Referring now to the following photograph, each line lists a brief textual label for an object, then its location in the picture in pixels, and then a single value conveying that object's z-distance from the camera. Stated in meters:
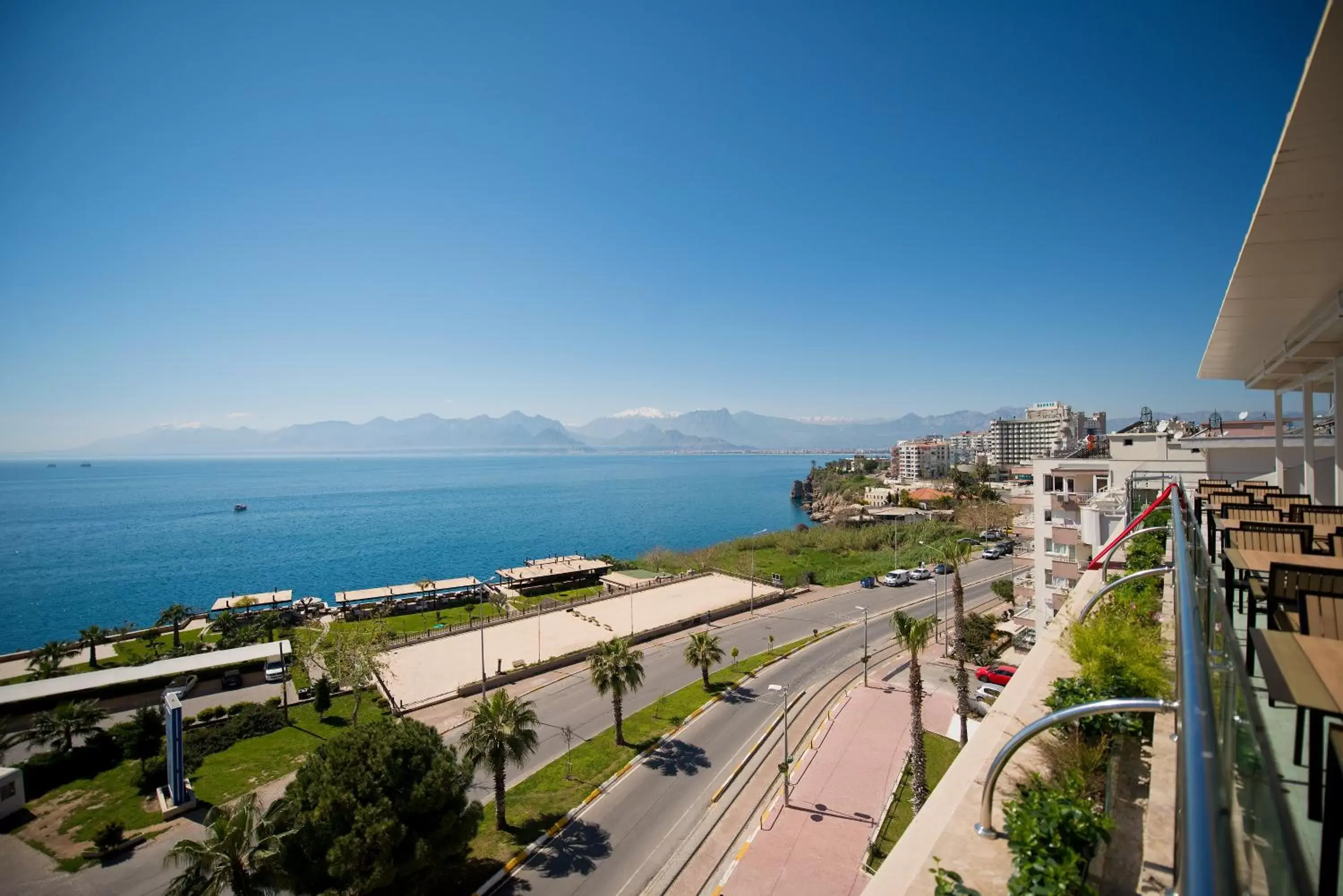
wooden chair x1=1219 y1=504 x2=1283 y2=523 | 7.05
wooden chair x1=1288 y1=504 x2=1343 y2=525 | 6.65
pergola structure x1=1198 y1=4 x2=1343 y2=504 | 3.93
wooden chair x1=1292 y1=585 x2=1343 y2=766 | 3.45
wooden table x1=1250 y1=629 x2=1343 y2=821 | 2.37
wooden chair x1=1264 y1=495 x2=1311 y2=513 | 8.12
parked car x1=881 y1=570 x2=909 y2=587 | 40.72
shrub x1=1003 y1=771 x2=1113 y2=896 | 4.05
